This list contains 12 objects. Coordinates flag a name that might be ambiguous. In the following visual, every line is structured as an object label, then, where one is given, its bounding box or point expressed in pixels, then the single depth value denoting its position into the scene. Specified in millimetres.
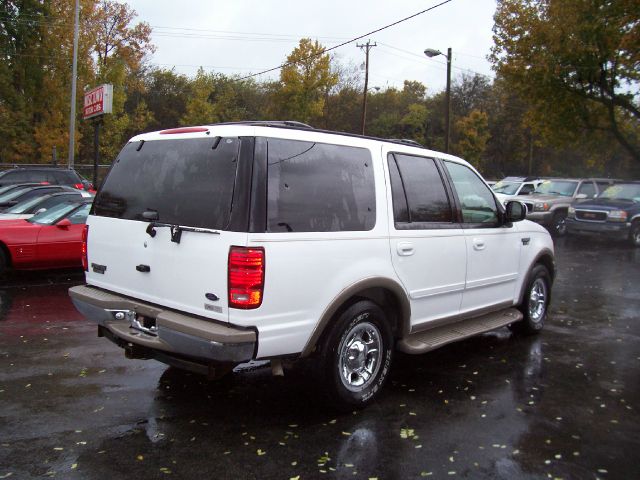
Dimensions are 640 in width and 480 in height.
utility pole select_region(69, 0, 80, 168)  23242
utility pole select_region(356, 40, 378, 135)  41975
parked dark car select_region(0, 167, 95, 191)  16922
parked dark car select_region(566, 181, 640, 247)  15914
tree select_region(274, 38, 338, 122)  34688
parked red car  8797
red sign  19547
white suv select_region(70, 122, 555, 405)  3479
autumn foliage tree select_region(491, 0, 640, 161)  21375
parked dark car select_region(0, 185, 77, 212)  12539
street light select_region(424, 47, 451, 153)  24969
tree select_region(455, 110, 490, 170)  45375
